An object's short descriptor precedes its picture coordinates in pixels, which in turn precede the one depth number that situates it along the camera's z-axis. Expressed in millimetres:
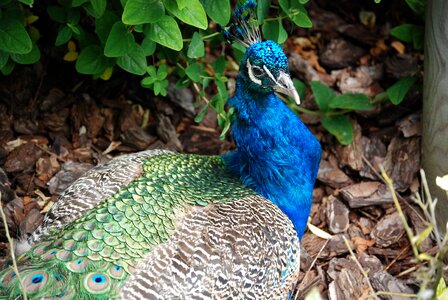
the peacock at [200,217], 2229
